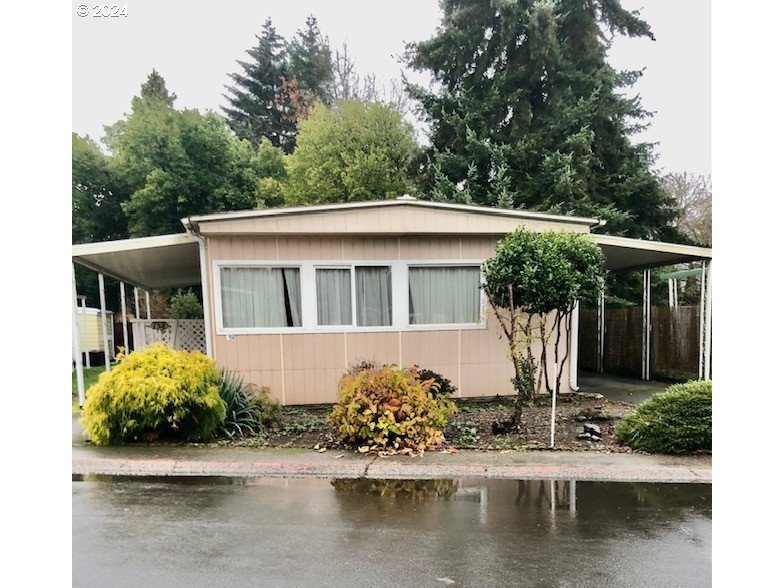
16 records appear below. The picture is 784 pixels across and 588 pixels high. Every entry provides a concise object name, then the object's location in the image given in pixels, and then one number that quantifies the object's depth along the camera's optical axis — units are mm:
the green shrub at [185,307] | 14367
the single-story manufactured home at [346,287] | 6684
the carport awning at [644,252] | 7262
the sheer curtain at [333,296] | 6926
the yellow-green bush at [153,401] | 4977
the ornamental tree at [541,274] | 5297
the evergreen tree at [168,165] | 16047
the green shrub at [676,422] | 4637
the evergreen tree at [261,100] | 23719
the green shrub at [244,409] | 5621
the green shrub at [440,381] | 6173
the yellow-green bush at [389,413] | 4859
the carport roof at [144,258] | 6531
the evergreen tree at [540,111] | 14609
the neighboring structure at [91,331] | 12445
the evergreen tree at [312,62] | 19625
